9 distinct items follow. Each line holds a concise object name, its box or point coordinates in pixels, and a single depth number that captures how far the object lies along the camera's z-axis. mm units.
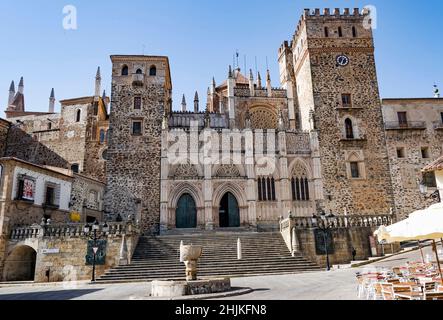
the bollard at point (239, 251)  20000
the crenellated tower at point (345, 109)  28875
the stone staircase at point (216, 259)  18203
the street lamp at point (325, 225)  20453
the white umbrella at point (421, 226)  7645
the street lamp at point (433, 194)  21641
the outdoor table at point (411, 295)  7312
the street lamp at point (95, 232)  19594
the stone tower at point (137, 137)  27594
